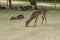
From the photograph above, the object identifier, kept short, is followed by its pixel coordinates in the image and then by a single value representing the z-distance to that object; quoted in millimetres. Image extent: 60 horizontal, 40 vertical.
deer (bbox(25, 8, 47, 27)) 10384
